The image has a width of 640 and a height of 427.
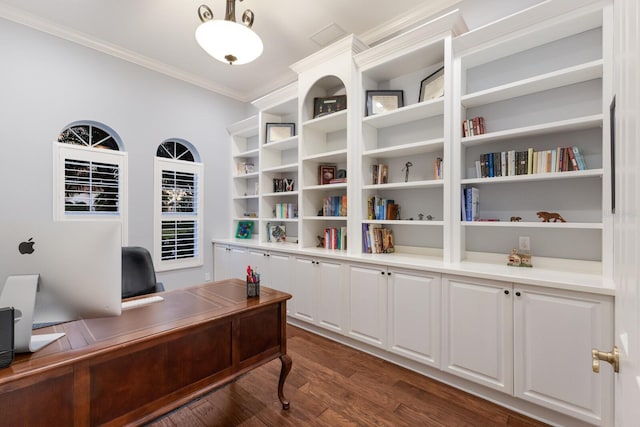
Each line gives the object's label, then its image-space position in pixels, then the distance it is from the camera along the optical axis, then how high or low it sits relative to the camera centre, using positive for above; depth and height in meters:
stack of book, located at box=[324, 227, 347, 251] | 3.07 -0.29
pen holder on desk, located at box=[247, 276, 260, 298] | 1.82 -0.49
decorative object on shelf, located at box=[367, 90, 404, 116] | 2.83 +1.15
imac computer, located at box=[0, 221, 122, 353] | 1.06 -0.23
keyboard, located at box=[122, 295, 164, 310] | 1.65 -0.55
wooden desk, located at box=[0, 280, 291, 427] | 1.00 -0.65
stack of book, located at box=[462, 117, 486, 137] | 2.25 +0.70
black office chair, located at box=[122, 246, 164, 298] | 2.37 -0.53
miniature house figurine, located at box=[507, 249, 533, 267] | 2.10 -0.37
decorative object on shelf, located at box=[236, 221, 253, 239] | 4.50 -0.28
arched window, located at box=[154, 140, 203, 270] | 3.78 +0.09
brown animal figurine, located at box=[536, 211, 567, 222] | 2.03 -0.03
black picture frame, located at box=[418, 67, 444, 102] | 2.47 +1.16
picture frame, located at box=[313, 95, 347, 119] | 3.13 +1.24
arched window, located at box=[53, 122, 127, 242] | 3.05 +0.46
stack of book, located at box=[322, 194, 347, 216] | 3.09 +0.08
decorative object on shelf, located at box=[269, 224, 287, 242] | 3.98 -0.30
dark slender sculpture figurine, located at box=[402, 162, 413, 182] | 2.84 +0.44
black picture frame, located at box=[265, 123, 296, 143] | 3.95 +1.16
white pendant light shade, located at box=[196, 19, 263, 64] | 2.11 +1.36
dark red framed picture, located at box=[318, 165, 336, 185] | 3.40 +0.47
